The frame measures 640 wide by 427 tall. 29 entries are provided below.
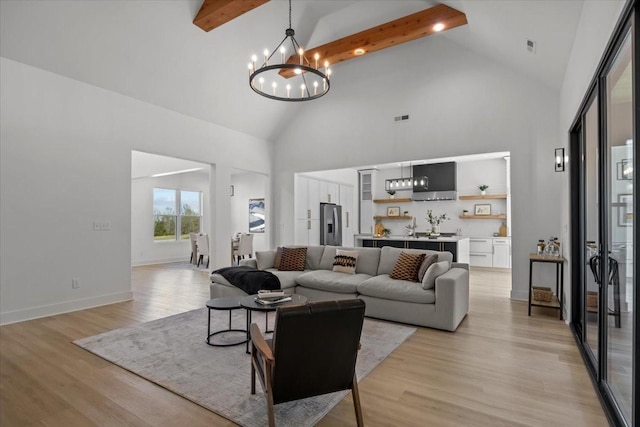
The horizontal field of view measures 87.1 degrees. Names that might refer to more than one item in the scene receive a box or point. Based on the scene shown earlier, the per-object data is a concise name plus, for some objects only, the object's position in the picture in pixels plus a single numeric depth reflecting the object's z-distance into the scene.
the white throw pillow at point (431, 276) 3.90
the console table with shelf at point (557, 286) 4.32
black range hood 8.82
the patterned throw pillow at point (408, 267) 4.35
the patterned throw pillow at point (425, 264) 4.25
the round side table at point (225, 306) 3.31
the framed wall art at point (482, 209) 8.80
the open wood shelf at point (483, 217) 8.50
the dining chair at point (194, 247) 9.14
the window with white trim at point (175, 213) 10.10
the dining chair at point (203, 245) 8.51
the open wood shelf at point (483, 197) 8.48
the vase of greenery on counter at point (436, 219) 9.03
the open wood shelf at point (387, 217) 9.79
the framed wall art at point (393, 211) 9.96
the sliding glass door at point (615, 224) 1.75
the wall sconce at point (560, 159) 4.61
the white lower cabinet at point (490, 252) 8.30
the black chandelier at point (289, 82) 6.35
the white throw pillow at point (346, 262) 5.02
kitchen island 7.32
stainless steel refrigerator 9.09
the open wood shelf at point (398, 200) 9.59
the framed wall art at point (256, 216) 10.55
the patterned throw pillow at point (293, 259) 5.36
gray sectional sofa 3.78
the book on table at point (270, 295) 3.29
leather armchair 1.84
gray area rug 2.25
